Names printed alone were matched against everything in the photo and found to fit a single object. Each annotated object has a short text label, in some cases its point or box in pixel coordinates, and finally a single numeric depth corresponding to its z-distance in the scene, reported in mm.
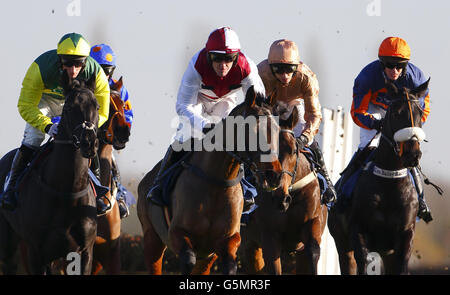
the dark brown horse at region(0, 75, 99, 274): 17297
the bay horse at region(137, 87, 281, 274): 16500
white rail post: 27922
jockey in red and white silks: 17766
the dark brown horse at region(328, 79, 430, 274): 18609
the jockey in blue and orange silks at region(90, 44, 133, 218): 21031
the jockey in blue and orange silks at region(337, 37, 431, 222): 19831
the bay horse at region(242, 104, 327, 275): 19562
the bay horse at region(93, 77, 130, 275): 19641
